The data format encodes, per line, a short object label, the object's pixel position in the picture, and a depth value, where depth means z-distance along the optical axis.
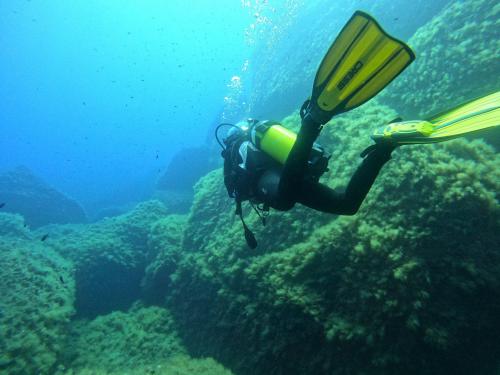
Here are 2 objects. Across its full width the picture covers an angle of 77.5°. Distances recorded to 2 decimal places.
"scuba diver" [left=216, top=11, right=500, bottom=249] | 2.58
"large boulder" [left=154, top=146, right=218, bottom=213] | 23.88
